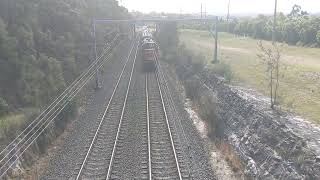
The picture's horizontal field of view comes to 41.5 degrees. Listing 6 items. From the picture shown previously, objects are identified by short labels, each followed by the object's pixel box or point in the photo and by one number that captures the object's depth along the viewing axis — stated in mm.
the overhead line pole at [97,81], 36294
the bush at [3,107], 22597
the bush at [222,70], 32728
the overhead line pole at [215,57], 39238
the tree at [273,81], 23400
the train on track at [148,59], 45625
